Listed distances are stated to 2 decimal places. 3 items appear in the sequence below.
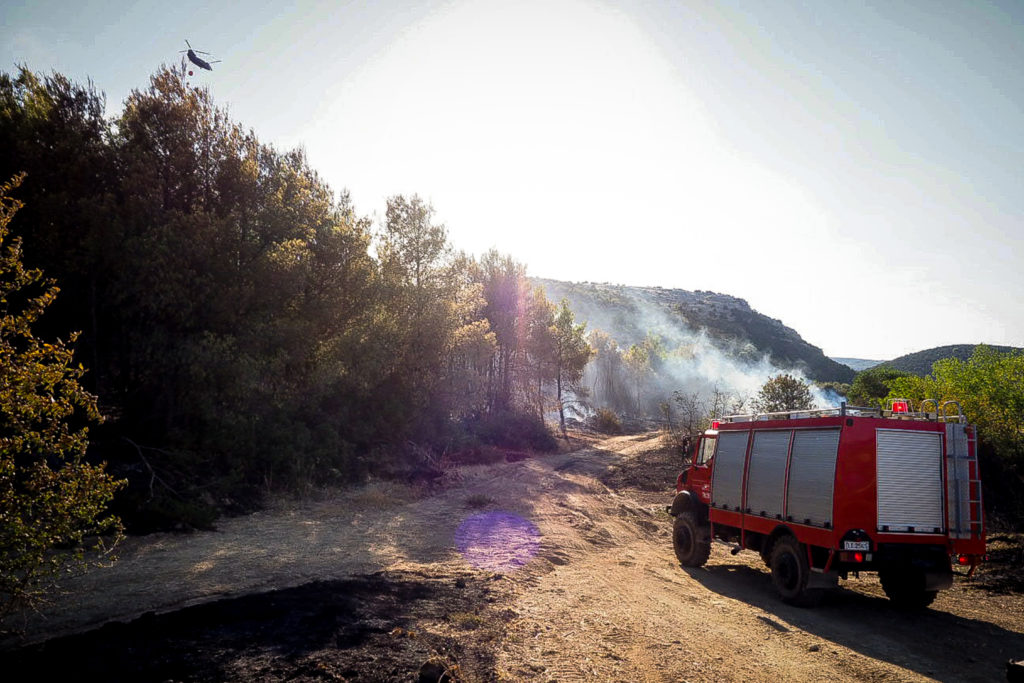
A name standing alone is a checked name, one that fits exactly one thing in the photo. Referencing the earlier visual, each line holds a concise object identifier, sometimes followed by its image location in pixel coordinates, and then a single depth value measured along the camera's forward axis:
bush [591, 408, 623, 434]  48.53
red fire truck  9.06
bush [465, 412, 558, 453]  32.12
